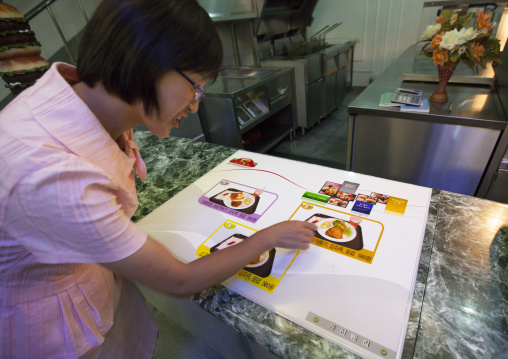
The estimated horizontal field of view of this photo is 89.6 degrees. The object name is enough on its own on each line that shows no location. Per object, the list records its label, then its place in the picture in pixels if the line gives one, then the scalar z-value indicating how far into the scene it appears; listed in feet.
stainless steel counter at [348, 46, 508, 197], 4.70
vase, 4.76
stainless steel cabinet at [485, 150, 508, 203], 4.66
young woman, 1.33
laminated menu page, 1.81
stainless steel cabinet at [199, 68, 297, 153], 7.74
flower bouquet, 4.22
